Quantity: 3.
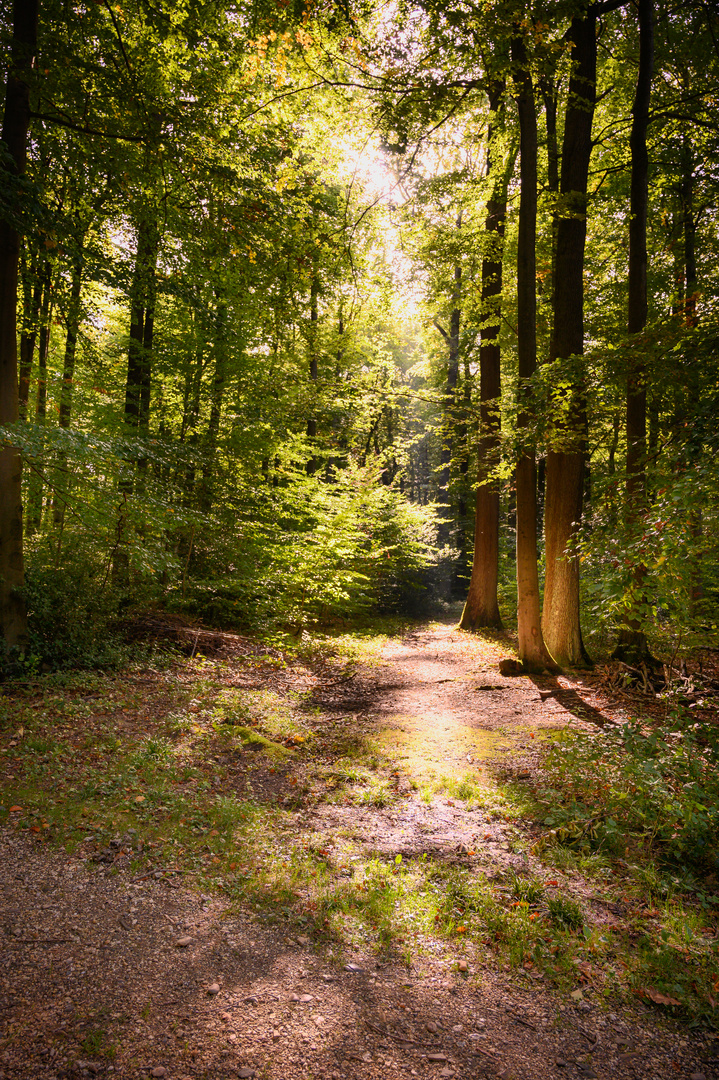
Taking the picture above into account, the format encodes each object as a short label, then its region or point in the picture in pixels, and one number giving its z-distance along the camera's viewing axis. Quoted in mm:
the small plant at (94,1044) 2244
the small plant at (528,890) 3514
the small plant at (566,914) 3260
